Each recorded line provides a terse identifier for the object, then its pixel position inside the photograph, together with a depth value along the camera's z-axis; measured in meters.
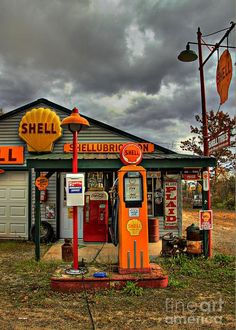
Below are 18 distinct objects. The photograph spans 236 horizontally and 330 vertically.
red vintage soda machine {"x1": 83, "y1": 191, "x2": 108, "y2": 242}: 10.02
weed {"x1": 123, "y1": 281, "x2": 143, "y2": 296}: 5.52
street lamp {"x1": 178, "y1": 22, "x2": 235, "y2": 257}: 8.08
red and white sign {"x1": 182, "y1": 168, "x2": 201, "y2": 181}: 8.83
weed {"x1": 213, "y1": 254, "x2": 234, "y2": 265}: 7.69
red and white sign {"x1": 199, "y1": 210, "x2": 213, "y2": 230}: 8.01
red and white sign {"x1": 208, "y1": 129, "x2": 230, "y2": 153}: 7.03
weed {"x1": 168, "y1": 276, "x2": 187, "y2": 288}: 6.02
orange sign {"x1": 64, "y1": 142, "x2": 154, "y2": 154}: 10.97
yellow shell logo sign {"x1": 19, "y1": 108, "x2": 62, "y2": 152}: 10.75
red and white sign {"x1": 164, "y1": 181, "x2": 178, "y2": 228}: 10.79
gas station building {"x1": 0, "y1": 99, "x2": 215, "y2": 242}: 10.77
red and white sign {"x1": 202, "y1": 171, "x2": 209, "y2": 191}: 8.18
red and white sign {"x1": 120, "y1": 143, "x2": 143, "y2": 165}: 6.38
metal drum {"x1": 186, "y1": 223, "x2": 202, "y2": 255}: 8.02
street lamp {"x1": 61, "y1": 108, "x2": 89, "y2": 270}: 6.14
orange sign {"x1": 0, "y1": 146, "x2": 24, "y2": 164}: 10.98
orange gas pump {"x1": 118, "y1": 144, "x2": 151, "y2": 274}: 6.16
